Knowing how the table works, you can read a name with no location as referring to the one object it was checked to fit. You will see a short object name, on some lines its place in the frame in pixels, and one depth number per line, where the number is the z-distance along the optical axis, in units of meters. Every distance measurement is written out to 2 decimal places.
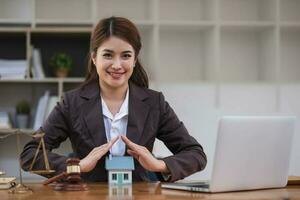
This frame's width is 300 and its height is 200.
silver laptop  1.67
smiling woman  2.21
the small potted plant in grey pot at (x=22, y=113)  4.13
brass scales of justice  1.71
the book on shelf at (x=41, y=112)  4.07
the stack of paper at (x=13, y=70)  4.02
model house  1.93
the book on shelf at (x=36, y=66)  4.07
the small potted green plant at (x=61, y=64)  4.11
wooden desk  1.59
